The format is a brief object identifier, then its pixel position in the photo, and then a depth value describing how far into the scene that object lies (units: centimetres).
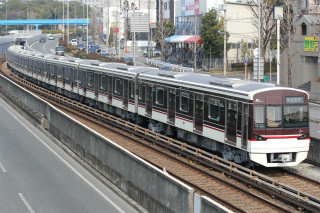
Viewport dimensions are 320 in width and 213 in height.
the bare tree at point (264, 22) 5888
